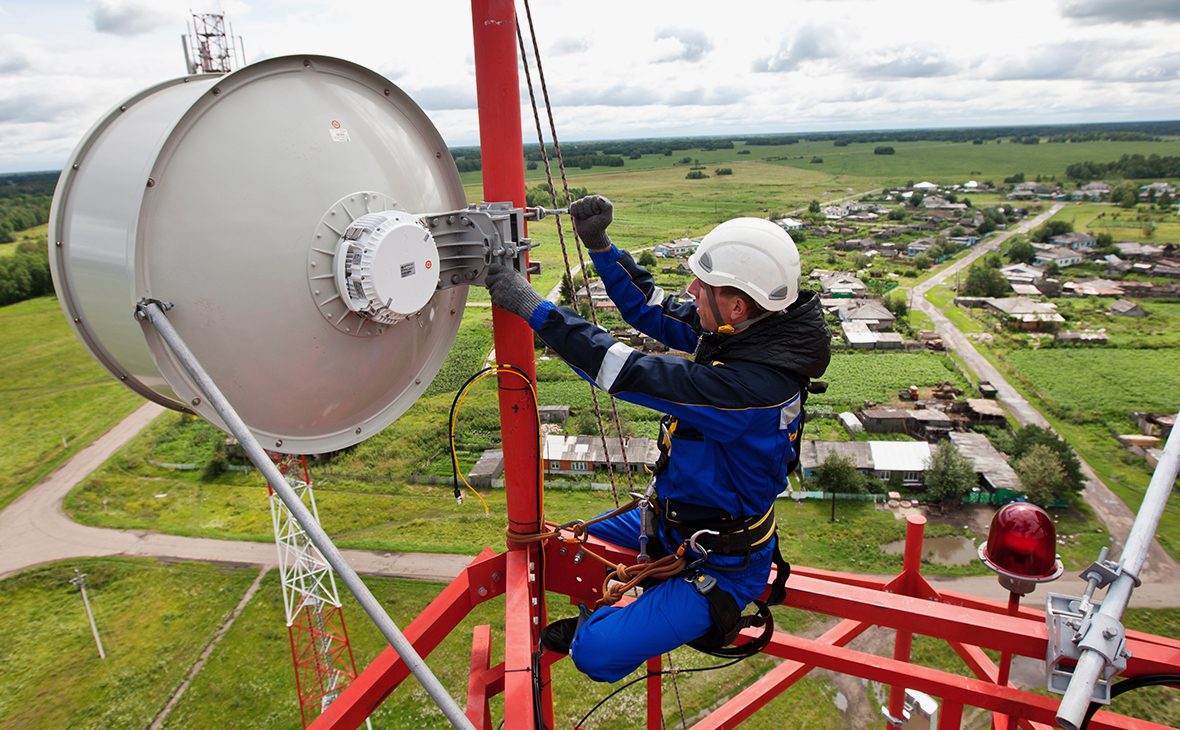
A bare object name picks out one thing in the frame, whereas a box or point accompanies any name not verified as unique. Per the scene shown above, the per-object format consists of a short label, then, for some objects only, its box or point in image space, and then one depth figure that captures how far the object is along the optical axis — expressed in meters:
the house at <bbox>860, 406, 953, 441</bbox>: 31.02
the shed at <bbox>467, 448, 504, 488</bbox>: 28.91
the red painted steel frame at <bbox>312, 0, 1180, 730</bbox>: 3.47
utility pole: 19.91
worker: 3.25
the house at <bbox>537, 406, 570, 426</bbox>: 33.81
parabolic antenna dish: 2.74
